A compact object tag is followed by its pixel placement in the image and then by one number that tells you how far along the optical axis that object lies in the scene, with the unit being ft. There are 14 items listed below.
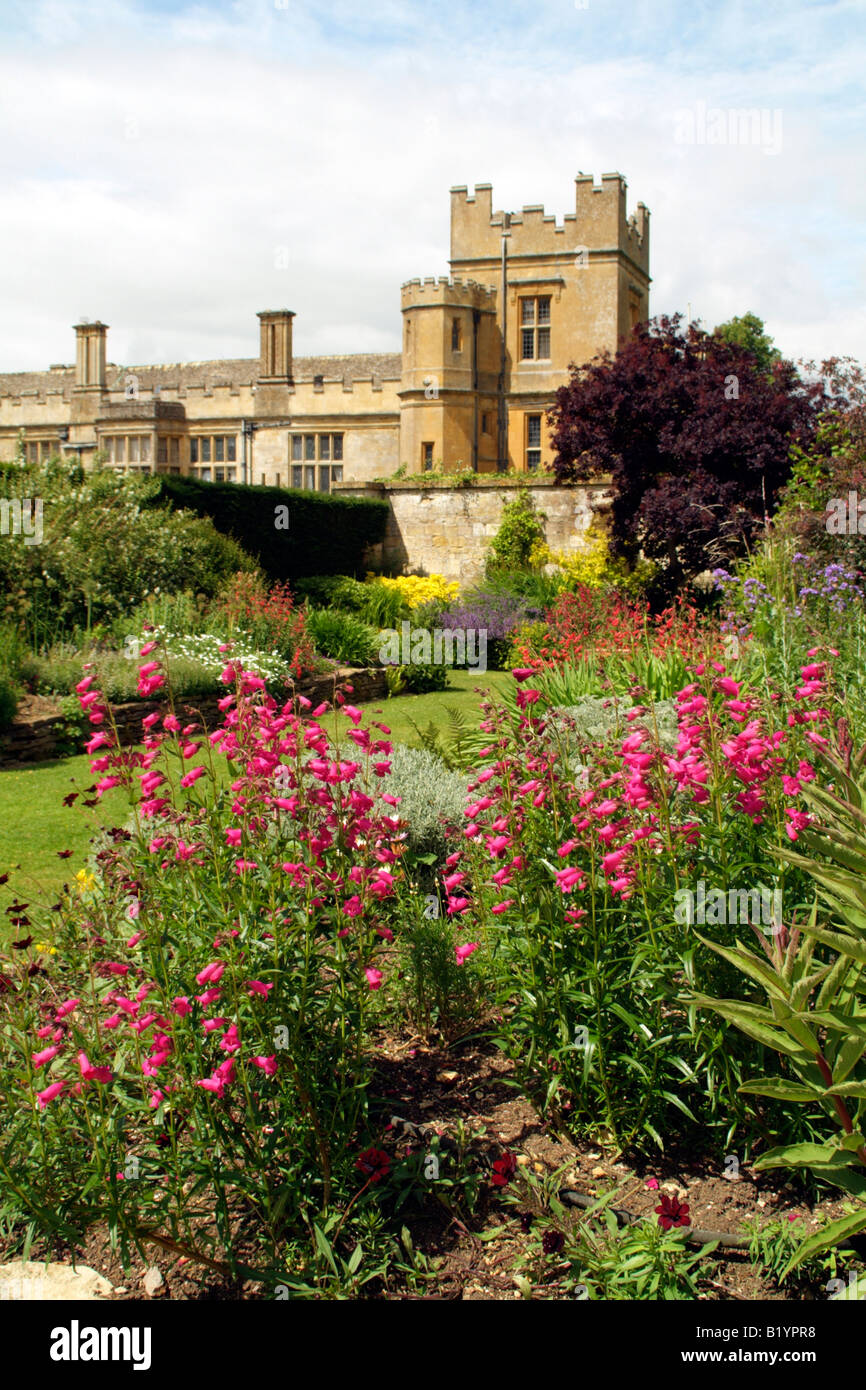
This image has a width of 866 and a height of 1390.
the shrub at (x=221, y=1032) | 7.69
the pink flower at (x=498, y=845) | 9.34
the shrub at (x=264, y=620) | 39.88
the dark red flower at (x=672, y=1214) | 7.75
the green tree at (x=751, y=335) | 143.33
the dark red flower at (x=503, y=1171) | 8.19
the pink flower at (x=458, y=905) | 10.18
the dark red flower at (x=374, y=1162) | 8.20
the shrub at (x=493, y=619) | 50.60
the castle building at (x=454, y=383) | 88.02
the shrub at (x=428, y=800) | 16.52
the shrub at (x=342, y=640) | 43.91
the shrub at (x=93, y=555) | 36.94
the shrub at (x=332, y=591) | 55.31
